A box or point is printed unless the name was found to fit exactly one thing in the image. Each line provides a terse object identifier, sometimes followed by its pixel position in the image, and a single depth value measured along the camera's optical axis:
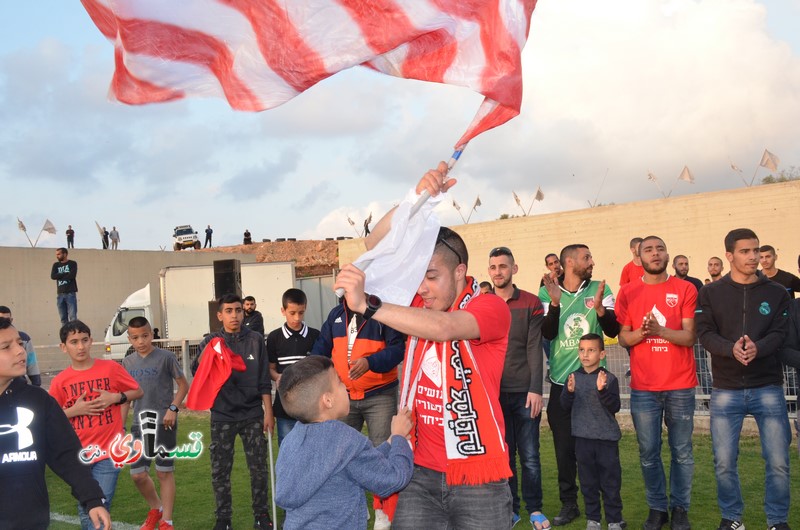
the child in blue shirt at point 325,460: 3.66
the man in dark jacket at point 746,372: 6.25
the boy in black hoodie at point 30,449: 4.21
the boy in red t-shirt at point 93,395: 6.55
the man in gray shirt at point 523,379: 7.14
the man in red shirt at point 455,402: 3.81
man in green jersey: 7.22
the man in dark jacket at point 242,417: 7.54
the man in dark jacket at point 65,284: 20.97
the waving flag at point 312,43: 4.14
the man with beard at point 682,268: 11.54
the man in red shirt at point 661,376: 6.59
